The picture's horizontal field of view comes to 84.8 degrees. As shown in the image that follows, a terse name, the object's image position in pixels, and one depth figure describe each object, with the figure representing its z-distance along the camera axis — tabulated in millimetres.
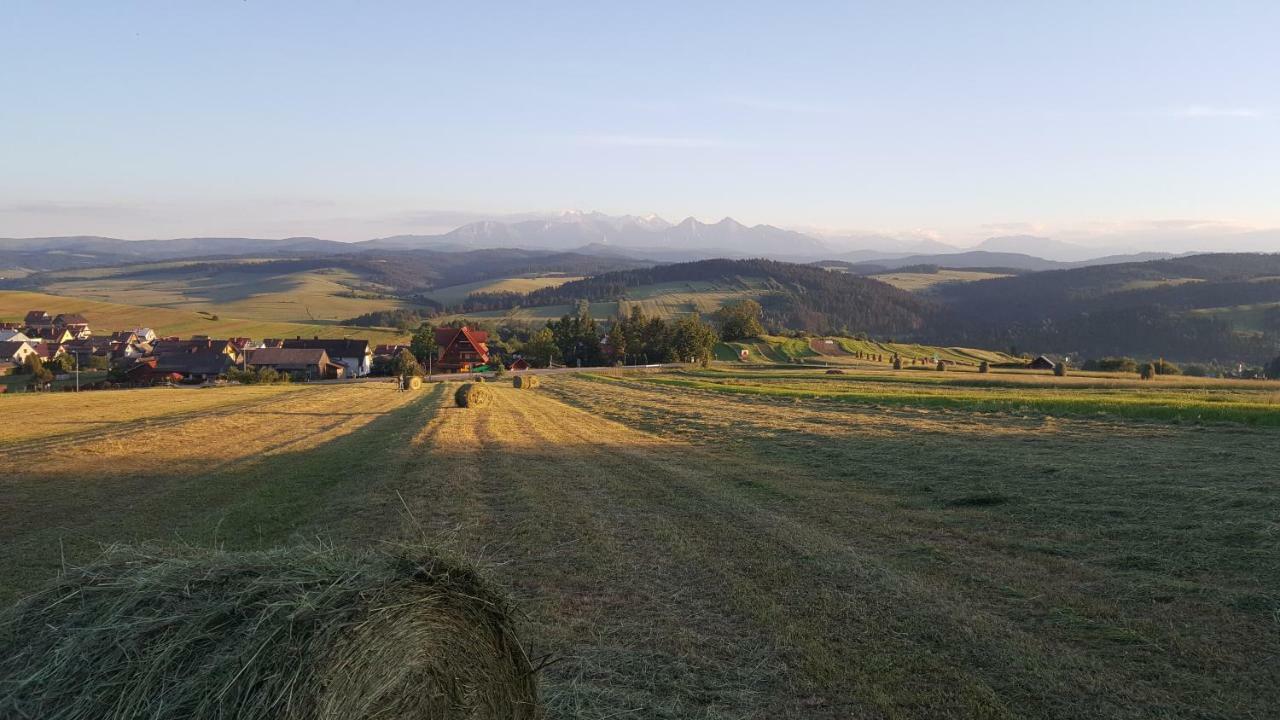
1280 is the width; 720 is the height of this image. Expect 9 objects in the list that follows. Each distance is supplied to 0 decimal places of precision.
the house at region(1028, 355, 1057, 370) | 82625
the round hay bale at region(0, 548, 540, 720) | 3994
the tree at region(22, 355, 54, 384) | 69750
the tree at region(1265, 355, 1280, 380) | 72662
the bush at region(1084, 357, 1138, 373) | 75312
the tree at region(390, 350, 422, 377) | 84412
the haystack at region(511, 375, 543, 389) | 56334
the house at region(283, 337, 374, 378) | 105062
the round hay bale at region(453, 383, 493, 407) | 35406
